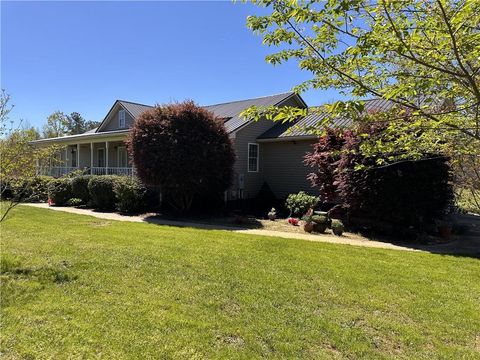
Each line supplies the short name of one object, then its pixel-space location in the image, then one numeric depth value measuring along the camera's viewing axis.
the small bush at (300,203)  14.39
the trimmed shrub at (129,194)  15.62
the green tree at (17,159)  6.32
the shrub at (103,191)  16.52
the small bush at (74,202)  18.43
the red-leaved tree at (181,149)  14.34
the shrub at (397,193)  10.51
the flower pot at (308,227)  11.67
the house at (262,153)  17.38
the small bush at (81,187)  18.14
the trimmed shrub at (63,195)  18.69
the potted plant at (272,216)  14.09
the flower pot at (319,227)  11.66
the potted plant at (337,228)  11.16
